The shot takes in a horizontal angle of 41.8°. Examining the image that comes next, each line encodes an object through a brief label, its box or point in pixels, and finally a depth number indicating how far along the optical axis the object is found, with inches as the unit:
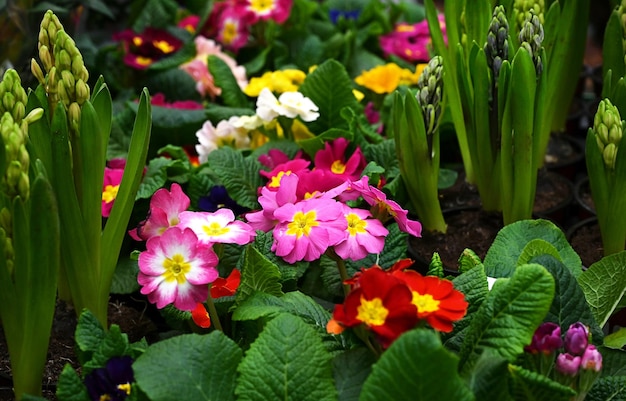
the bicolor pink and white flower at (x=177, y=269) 39.1
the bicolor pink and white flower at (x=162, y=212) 43.6
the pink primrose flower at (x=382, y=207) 43.6
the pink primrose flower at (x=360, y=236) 41.5
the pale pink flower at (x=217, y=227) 41.1
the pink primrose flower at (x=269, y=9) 86.0
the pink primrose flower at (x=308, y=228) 41.2
